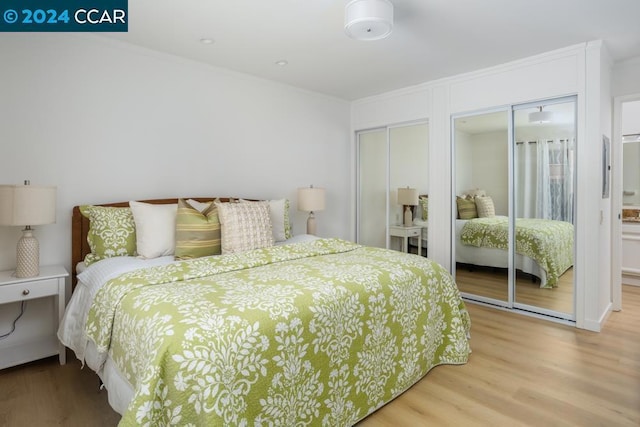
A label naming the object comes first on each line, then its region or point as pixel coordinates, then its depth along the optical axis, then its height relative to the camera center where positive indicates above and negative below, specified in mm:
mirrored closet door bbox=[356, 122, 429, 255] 4207 +311
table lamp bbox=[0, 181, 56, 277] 2152 -25
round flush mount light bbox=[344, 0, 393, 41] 2078 +1133
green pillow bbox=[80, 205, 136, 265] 2486 -173
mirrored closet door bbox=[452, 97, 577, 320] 3166 +3
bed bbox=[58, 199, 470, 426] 1229 -558
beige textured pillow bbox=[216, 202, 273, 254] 2580 -147
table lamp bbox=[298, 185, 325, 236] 3891 +72
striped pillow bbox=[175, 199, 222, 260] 2460 -186
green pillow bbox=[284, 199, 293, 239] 3346 -158
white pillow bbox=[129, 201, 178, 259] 2492 -152
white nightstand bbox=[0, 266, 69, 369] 2176 -555
